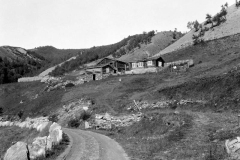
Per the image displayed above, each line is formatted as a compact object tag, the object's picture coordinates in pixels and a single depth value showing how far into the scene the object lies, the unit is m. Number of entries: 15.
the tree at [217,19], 94.05
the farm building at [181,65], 60.89
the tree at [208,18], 101.62
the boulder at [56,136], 18.25
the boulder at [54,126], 23.33
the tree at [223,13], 97.88
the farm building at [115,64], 88.38
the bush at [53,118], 48.24
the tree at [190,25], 140.93
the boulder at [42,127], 28.00
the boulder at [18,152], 13.71
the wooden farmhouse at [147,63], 74.25
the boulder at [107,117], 34.03
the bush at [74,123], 39.88
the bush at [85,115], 40.31
